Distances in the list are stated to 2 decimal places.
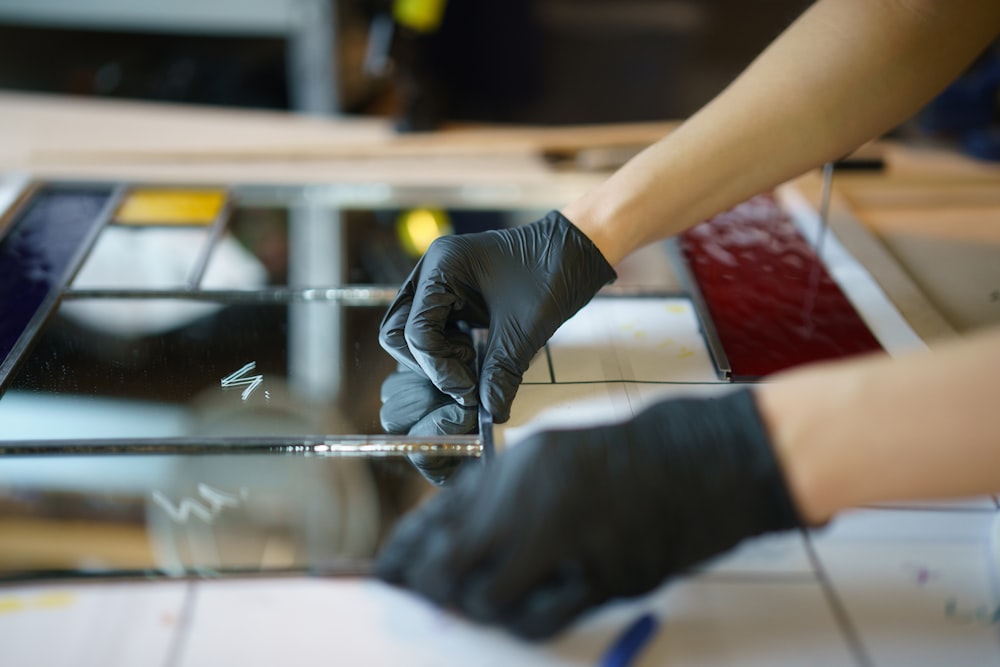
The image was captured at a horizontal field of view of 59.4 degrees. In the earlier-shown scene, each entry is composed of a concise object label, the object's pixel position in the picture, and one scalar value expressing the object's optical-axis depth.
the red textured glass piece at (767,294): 1.28
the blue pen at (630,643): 0.80
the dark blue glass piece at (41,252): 1.27
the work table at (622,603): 0.82
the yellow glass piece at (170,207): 1.56
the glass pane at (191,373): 1.08
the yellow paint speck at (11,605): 0.84
